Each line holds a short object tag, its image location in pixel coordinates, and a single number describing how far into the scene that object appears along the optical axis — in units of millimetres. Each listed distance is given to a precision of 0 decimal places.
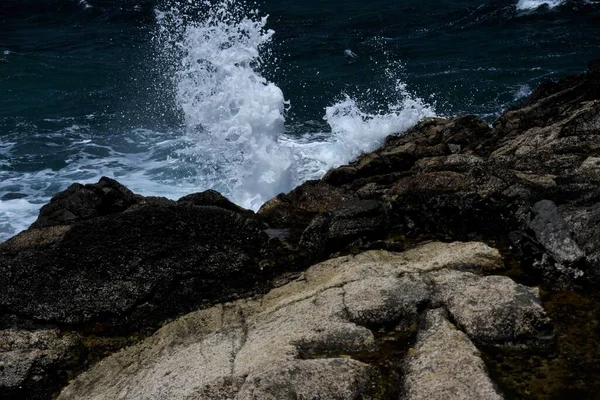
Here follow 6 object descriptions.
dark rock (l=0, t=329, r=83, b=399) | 5434
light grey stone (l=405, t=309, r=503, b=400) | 4262
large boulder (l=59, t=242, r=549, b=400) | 4535
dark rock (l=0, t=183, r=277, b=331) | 6152
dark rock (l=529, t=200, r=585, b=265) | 5836
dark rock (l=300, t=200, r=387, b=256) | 6941
